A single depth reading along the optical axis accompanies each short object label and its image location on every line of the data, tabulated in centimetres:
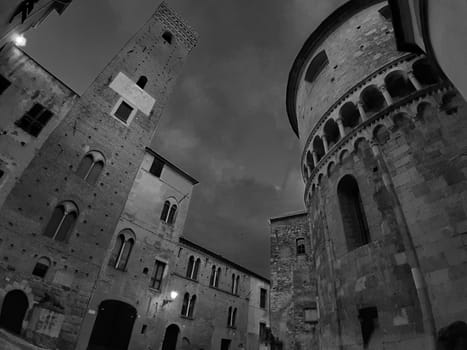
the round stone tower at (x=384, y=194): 607
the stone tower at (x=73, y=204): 1176
